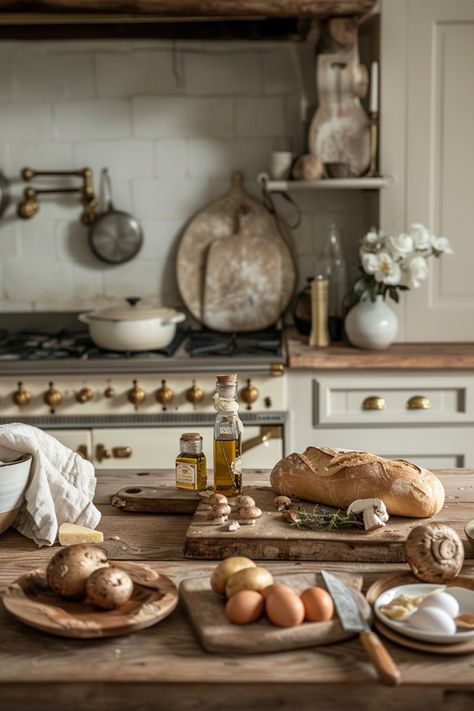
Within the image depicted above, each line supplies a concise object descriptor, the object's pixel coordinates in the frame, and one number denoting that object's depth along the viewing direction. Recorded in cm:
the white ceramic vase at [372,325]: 336
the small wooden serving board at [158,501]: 185
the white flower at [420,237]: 324
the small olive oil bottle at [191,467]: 186
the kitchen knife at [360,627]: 118
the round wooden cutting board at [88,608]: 131
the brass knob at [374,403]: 324
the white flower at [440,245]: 327
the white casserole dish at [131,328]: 334
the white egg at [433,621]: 127
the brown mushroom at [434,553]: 144
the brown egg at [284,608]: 129
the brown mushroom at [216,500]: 173
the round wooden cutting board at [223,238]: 385
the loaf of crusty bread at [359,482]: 170
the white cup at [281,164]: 361
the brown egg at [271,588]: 133
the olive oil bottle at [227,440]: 179
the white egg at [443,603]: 132
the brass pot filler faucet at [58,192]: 383
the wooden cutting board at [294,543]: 160
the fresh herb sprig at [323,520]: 166
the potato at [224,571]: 140
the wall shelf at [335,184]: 344
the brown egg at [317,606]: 132
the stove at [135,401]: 325
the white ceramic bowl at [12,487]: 167
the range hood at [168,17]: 323
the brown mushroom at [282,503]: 176
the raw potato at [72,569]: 139
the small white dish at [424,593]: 126
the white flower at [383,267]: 324
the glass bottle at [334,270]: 368
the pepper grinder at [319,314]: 345
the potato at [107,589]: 136
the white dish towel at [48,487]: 170
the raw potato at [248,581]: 136
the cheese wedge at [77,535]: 169
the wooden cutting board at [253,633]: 127
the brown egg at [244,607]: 131
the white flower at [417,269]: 324
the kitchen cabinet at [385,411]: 325
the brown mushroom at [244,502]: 171
